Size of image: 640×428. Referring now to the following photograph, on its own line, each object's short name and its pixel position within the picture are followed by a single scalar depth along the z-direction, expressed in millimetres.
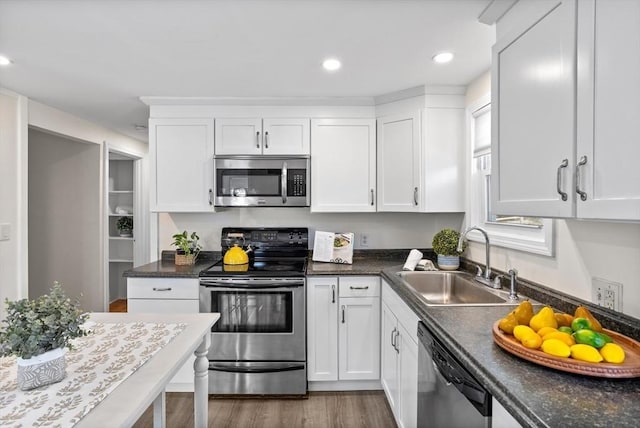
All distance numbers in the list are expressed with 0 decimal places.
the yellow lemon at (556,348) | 985
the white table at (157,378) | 876
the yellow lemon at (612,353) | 949
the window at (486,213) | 1926
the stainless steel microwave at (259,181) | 2900
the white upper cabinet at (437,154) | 2678
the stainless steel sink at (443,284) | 2299
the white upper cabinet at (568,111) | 897
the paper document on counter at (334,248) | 2951
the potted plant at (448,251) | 2646
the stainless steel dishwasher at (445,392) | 1070
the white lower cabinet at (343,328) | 2613
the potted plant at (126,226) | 5078
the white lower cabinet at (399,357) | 1796
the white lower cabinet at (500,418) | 898
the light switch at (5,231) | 2754
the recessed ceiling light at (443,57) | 2094
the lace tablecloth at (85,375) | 863
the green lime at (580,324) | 1063
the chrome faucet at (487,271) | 2092
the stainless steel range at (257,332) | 2553
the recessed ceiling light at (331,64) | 2154
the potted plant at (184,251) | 2979
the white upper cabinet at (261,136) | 2932
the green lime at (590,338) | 977
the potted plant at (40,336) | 963
